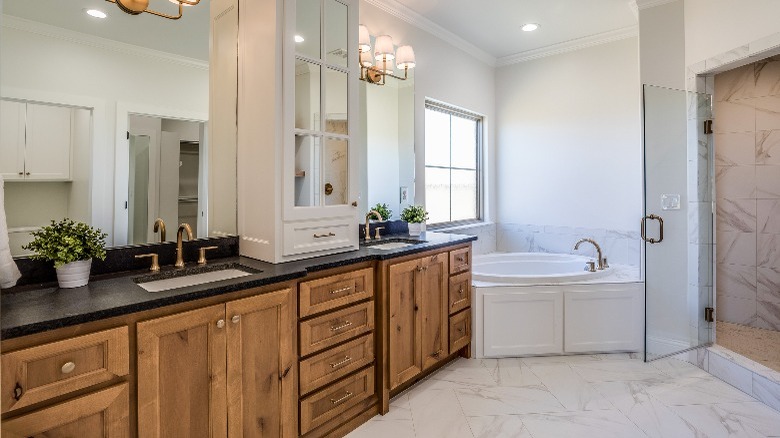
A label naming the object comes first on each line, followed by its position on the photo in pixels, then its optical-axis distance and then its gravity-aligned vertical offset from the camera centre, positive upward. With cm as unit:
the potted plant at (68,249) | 146 -11
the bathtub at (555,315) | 300 -71
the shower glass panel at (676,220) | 287 -2
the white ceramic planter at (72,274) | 147 -21
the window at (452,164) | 383 +52
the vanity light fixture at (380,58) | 292 +117
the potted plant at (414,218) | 306 -1
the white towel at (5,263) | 130 -14
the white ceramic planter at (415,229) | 307 -9
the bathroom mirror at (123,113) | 153 +44
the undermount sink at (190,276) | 168 -26
